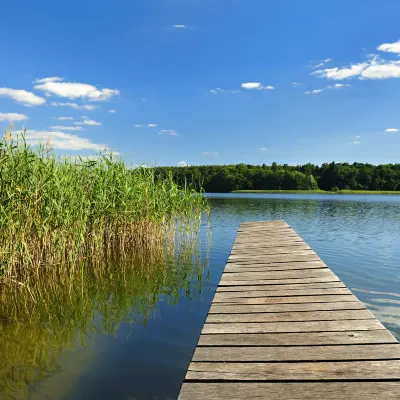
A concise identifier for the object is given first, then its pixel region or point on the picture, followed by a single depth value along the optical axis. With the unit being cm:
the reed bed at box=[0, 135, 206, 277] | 560
